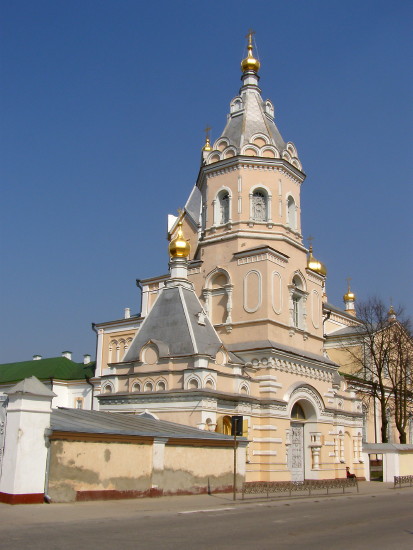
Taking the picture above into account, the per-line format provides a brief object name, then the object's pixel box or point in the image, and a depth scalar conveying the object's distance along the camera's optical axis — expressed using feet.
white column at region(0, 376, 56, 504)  39.11
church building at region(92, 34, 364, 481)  76.18
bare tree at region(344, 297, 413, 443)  111.24
